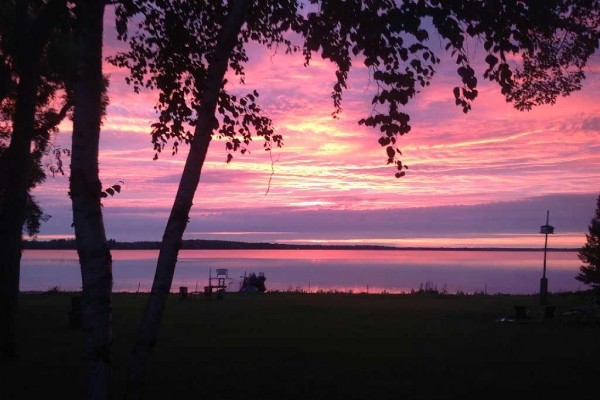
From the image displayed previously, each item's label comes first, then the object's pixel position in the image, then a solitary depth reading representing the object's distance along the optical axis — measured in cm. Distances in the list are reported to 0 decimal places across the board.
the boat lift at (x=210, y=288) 2858
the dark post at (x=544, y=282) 2472
